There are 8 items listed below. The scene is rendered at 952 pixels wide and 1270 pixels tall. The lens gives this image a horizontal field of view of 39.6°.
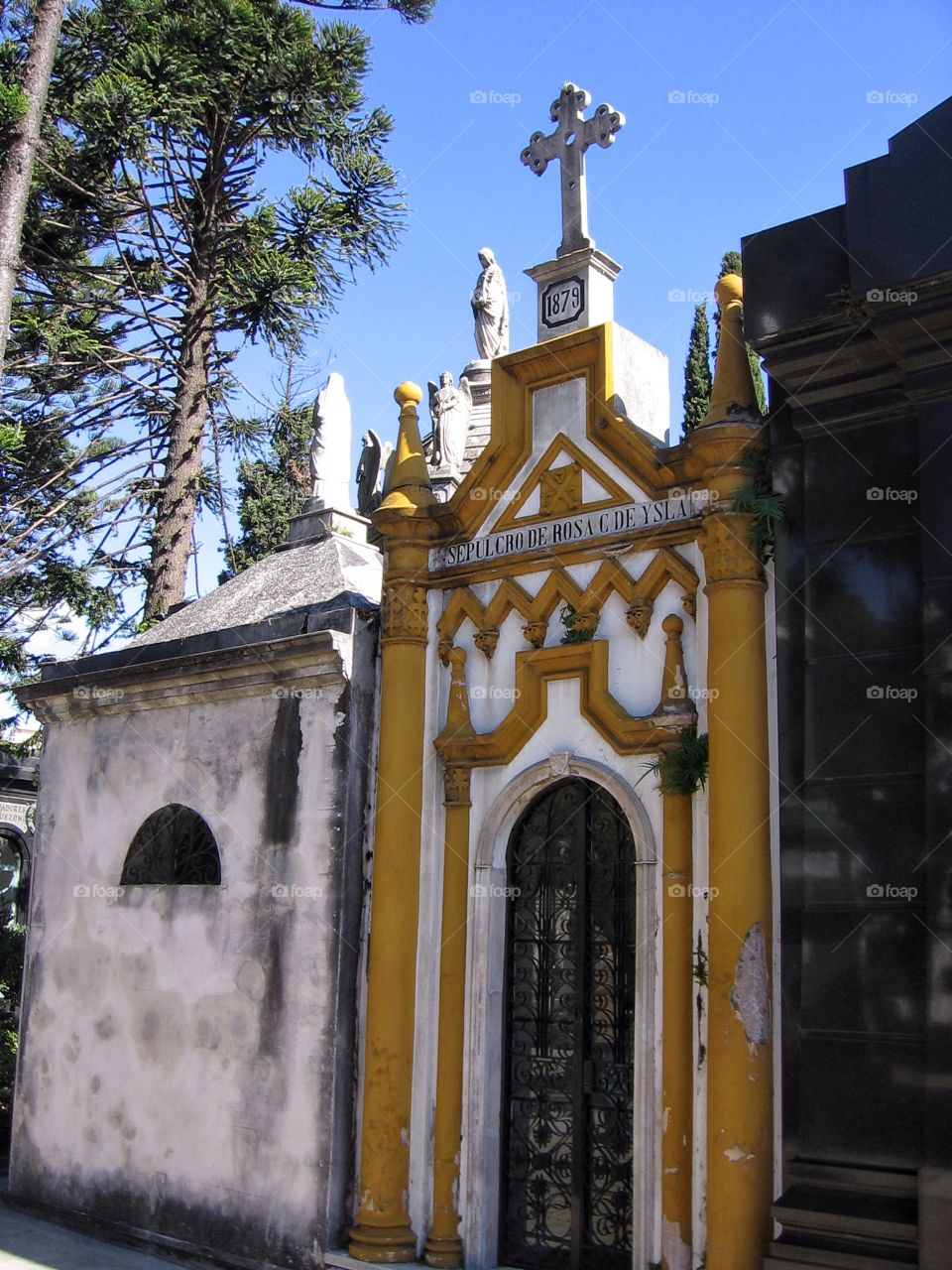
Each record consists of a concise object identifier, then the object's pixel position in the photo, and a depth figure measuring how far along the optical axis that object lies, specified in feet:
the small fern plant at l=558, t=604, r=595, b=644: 27.81
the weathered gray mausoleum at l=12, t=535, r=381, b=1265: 29.35
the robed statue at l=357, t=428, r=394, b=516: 42.50
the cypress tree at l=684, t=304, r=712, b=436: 79.41
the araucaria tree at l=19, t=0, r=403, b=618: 49.26
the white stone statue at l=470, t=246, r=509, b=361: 43.62
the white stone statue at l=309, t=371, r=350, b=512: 40.06
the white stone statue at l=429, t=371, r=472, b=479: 43.37
